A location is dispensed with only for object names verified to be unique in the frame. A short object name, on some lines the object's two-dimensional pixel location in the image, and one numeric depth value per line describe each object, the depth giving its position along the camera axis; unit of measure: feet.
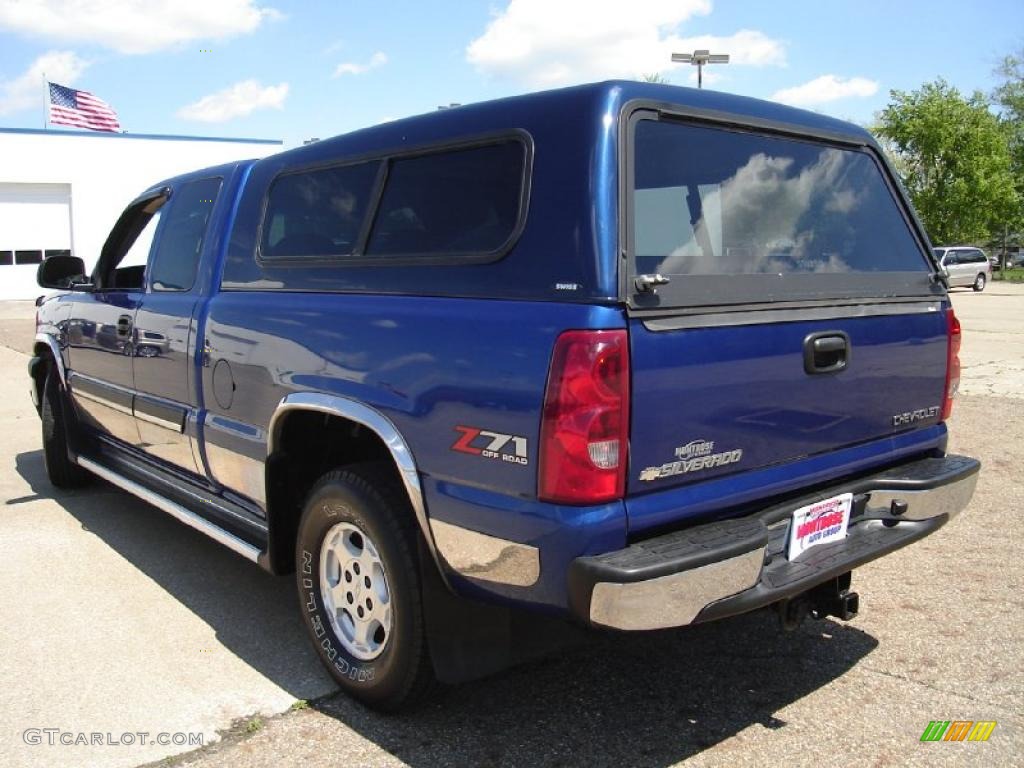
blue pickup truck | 8.04
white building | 95.45
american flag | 103.09
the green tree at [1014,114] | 150.41
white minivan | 101.40
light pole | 80.38
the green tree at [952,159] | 121.08
